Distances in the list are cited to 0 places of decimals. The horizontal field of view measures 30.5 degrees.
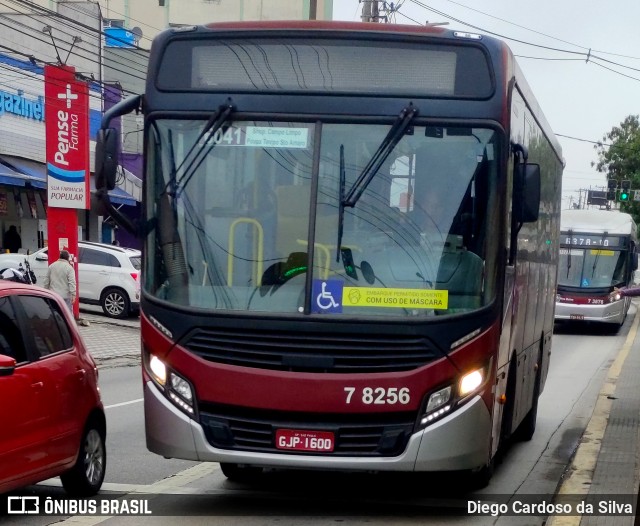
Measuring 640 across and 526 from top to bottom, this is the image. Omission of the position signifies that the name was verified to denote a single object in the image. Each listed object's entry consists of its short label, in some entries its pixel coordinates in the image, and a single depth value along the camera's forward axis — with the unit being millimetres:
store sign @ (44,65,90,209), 25078
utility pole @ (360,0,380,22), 35312
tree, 75188
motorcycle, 21094
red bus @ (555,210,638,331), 34406
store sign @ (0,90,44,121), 33031
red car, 7316
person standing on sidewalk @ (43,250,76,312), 22703
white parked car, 28859
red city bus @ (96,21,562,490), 7574
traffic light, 48275
